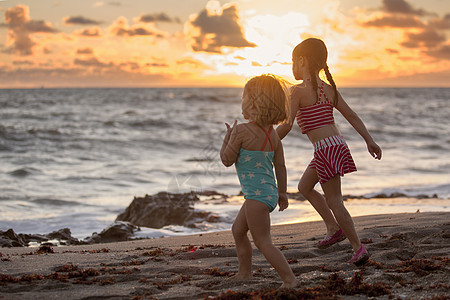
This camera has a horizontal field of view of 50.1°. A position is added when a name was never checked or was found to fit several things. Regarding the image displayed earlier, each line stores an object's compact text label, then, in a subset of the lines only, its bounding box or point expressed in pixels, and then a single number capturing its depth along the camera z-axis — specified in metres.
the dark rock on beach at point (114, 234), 6.77
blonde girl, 3.37
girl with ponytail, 4.04
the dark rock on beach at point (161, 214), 8.06
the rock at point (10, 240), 6.03
